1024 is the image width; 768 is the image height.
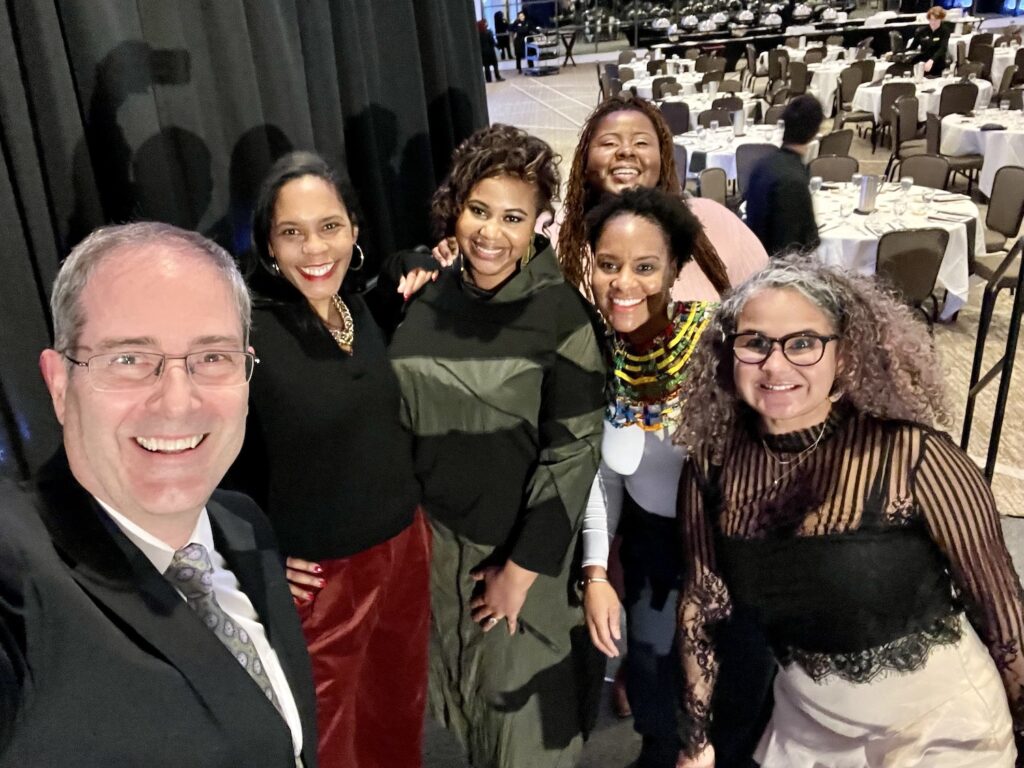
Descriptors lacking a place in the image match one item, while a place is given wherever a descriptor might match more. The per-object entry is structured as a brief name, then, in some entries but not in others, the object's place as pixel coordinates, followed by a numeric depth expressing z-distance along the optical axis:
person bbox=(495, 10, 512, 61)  19.23
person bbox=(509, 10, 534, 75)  18.56
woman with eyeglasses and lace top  1.33
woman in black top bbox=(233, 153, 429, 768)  1.56
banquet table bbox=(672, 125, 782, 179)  6.61
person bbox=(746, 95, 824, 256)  3.55
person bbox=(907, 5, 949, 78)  9.34
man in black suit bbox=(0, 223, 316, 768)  0.78
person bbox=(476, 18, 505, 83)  15.67
